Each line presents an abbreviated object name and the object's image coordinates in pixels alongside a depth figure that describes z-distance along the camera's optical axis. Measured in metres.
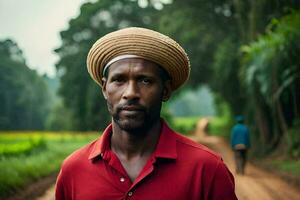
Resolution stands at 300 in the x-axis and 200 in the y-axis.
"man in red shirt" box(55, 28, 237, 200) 2.59
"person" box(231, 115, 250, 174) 14.88
